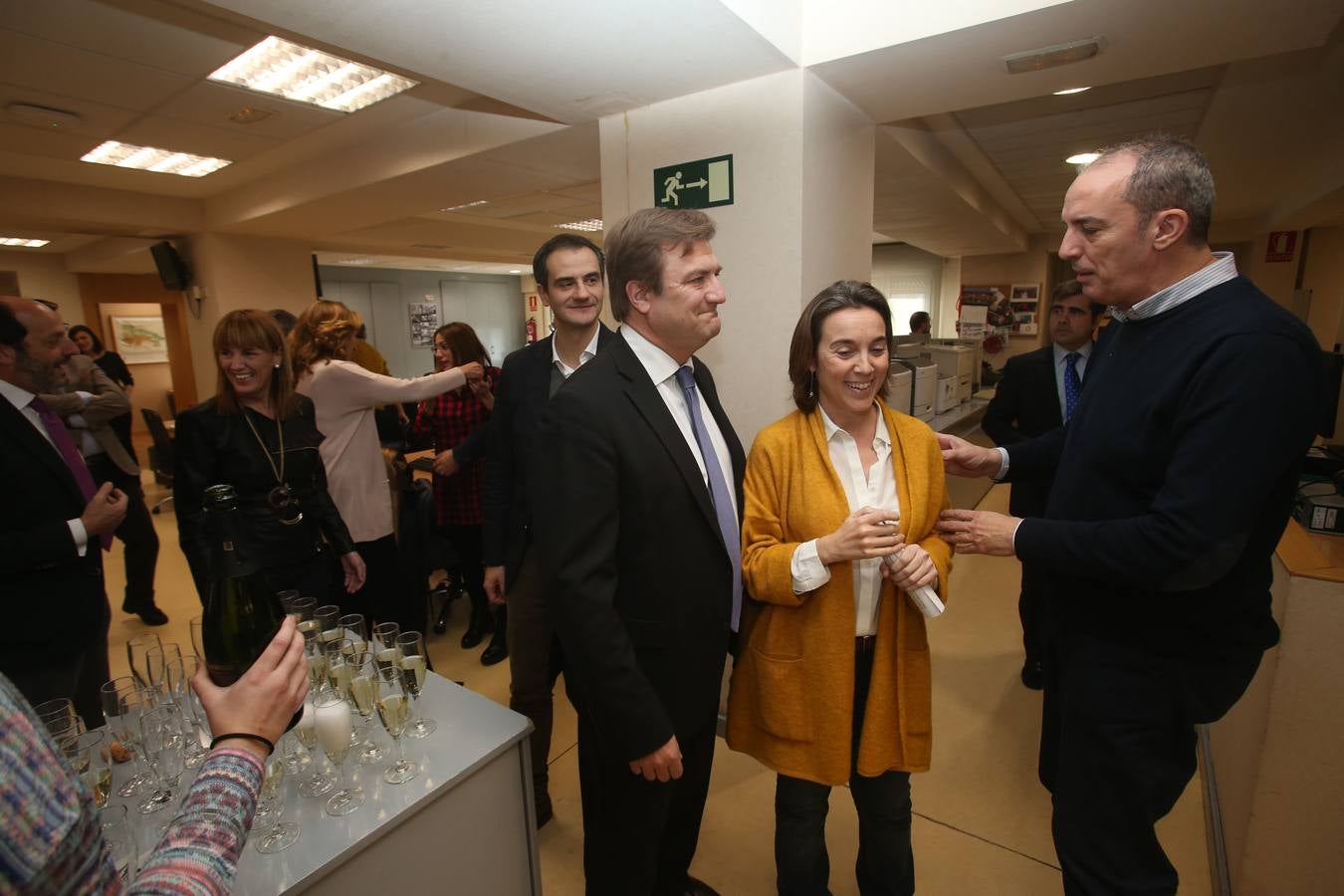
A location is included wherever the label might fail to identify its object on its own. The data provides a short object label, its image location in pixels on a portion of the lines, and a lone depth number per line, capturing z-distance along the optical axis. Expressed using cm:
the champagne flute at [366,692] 132
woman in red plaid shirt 327
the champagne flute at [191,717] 124
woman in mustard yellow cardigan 143
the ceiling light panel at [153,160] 457
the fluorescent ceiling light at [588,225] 741
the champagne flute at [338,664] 134
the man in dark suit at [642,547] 122
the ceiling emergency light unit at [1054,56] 213
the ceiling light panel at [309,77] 321
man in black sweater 111
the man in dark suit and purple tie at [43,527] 173
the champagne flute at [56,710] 115
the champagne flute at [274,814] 109
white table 107
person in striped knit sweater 54
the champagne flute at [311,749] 120
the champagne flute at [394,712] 124
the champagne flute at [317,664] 136
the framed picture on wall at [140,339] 1043
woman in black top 198
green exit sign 252
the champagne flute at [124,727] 120
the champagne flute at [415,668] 137
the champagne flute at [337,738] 118
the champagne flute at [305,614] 147
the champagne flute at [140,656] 136
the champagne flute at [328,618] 153
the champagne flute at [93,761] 110
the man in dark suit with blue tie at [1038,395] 264
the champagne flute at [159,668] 137
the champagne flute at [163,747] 116
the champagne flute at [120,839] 97
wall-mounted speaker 647
